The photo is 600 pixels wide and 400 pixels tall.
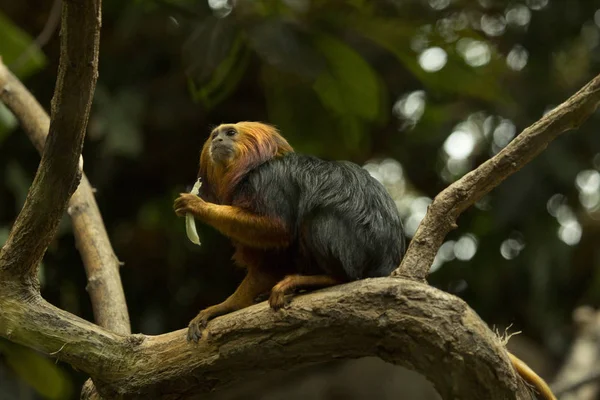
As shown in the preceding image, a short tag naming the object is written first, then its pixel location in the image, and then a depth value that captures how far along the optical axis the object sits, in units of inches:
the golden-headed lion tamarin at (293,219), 218.7
